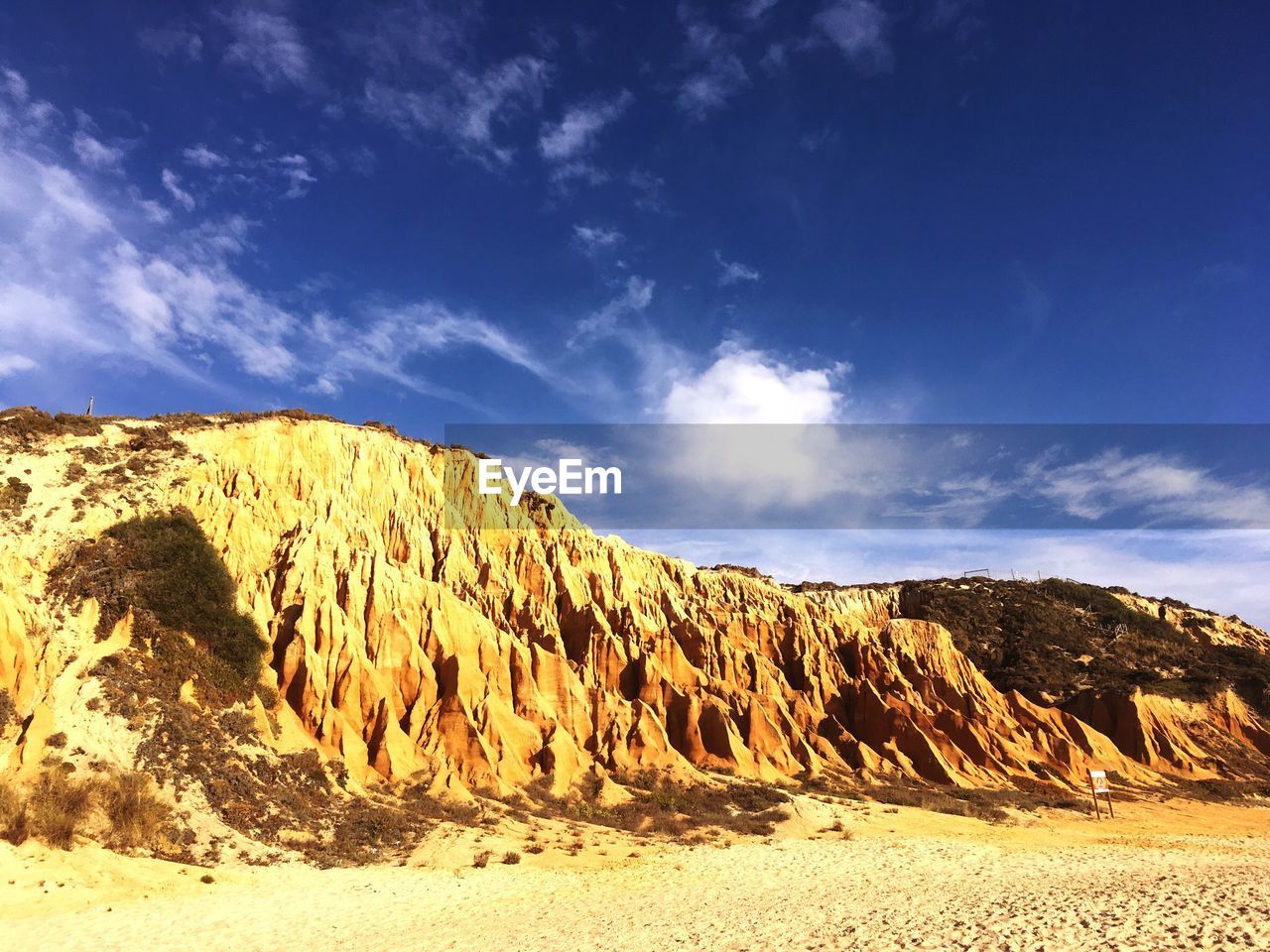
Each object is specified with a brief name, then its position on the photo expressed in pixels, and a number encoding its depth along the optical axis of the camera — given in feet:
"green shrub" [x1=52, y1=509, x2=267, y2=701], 75.77
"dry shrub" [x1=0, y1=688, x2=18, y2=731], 61.00
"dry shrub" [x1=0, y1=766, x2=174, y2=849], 53.16
